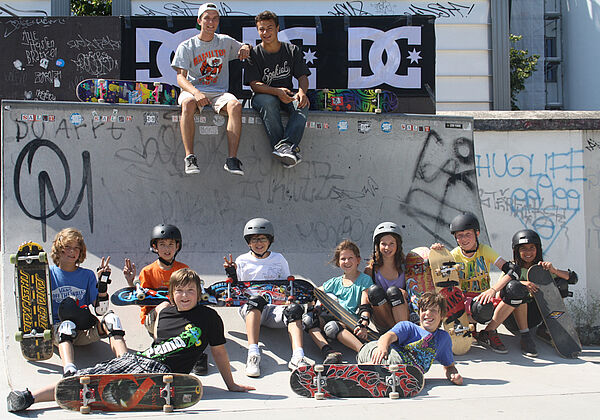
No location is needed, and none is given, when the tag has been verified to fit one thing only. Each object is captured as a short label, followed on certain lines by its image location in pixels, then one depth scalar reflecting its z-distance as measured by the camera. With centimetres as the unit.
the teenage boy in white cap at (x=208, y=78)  651
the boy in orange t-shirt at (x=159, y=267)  511
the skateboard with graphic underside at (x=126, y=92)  680
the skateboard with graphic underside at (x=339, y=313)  496
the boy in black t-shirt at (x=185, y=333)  423
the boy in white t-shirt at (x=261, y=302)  473
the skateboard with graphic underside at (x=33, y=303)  464
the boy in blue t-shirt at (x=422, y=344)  442
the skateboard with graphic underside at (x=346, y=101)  738
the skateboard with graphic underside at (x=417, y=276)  539
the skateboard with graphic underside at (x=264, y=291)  515
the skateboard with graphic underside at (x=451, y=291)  529
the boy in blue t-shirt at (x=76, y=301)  456
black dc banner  890
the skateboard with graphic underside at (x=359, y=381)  421
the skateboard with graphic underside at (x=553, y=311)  552
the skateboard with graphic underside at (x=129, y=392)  385
